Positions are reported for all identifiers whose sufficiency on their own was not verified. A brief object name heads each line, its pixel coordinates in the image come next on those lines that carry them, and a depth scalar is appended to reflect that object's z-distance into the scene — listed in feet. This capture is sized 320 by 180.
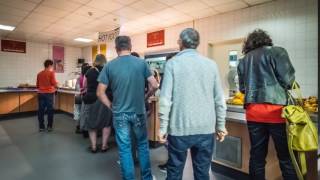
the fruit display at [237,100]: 8.43
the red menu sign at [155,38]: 20.21
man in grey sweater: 5.05
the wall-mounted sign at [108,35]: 19.54
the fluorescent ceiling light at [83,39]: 25.76
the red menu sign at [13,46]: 25.26
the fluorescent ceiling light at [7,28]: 19.87
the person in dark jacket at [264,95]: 5.71
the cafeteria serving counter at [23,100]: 22.41
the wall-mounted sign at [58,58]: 29.43
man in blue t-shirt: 7.09
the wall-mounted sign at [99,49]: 27.94
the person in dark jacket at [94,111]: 11.22
